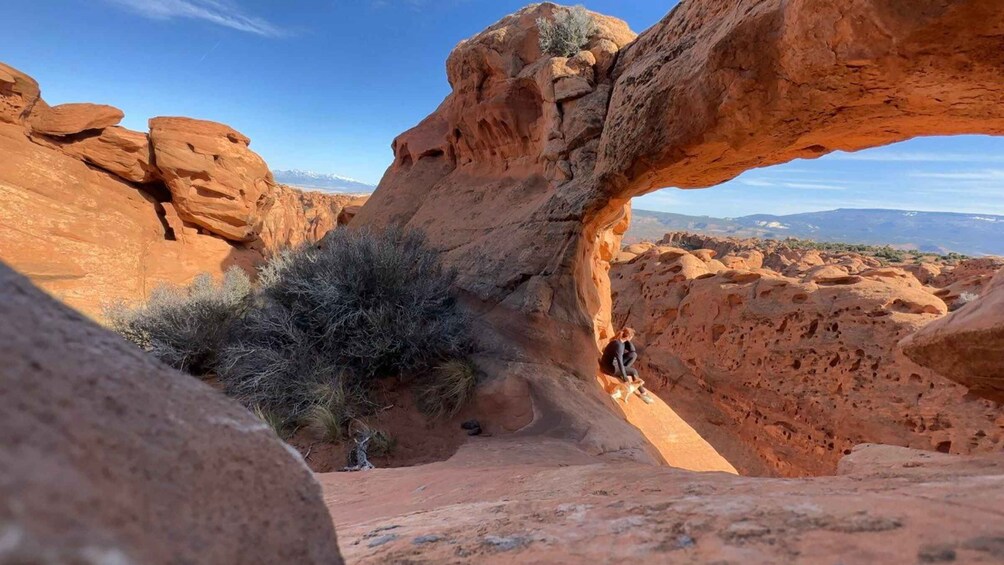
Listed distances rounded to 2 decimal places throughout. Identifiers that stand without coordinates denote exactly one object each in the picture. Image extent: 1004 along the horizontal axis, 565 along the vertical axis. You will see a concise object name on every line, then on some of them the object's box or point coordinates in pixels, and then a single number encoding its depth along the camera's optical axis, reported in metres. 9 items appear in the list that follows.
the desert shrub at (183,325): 6.17
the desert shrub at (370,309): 5.71
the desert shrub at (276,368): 5.10
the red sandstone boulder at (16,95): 10.58
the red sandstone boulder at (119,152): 11.84
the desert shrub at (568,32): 8.16
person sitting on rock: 8.63
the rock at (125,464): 0.65
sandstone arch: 3.68
